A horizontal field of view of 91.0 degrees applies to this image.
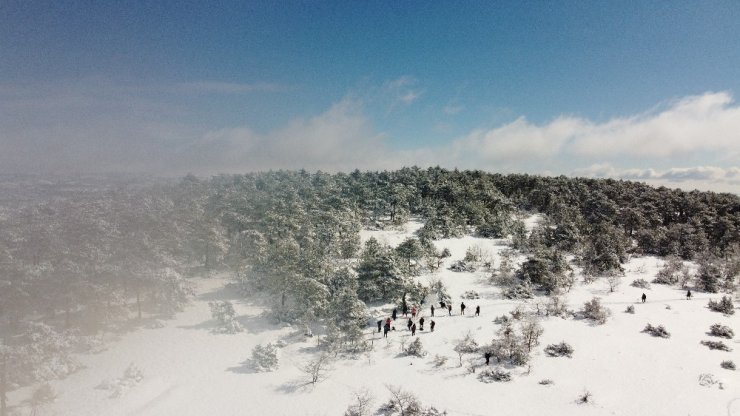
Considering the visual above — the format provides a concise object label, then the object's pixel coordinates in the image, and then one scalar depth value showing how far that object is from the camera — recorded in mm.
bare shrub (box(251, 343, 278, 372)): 26091
